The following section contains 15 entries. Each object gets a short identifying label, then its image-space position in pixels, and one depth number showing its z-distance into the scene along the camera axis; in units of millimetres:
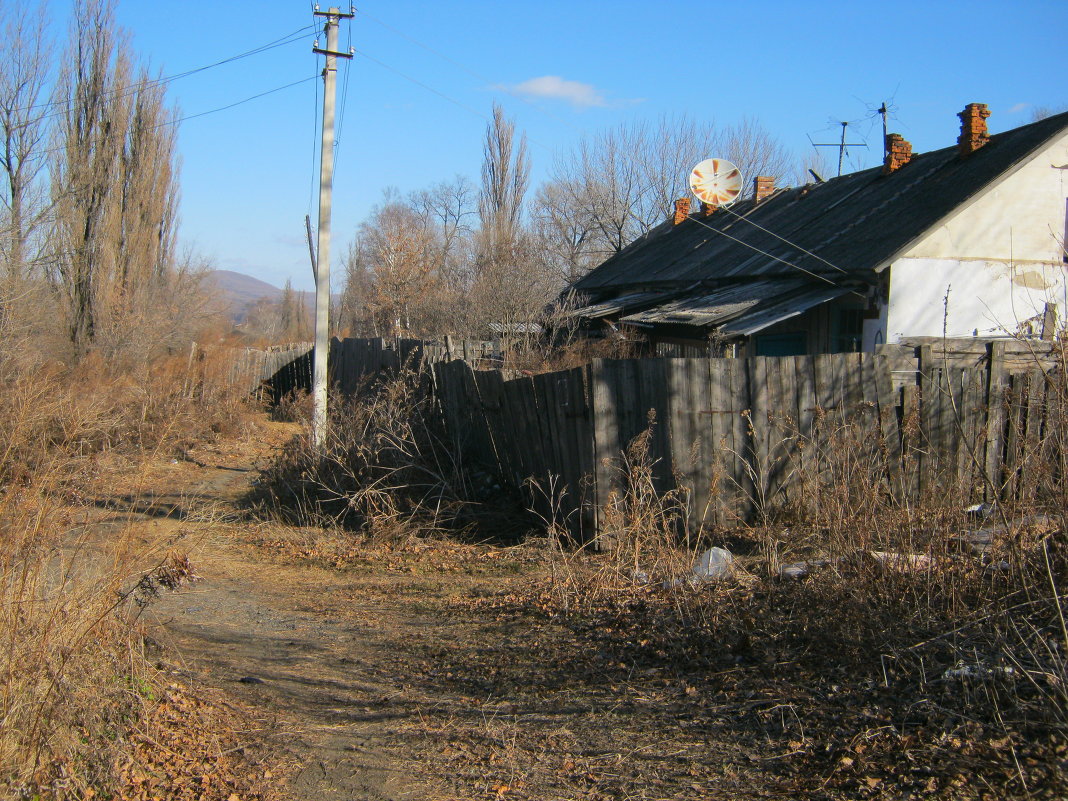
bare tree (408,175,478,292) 33062
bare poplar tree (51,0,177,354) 22219
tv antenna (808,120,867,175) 26384
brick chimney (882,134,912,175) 17344
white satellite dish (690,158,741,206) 19312
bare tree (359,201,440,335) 34562
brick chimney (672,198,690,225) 24844
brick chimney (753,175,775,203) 22328
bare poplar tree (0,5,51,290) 15816
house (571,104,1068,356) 13617
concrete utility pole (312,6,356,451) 11922
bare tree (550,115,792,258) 34625
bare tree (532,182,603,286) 38719
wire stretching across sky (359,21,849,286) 14461
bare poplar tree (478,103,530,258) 41594
